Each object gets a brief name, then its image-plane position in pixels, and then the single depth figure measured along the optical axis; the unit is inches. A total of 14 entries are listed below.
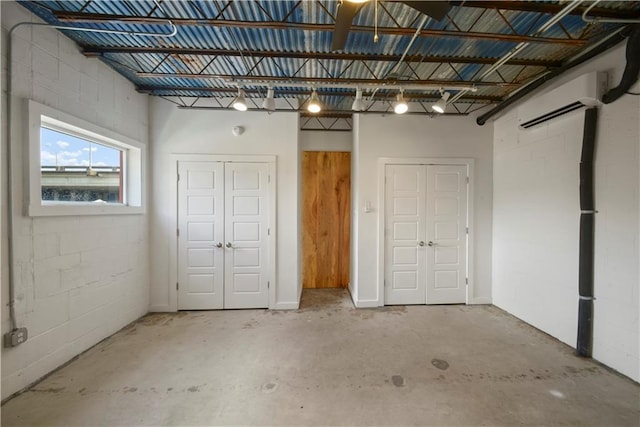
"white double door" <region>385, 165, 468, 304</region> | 150.4
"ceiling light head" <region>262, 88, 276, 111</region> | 113.4
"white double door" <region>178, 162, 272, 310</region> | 142.3
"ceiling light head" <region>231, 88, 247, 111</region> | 112.8
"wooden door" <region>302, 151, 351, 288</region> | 185.2
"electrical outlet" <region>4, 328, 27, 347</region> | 75.3
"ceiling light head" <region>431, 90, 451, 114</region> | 117.0
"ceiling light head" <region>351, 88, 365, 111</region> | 113.7
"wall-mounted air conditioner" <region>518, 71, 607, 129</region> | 93.8
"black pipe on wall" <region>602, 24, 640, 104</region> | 81.8
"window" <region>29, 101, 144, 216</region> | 83.7
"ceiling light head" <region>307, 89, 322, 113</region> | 111.1
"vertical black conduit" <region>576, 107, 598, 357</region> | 96.7
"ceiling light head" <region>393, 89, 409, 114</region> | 112.9
